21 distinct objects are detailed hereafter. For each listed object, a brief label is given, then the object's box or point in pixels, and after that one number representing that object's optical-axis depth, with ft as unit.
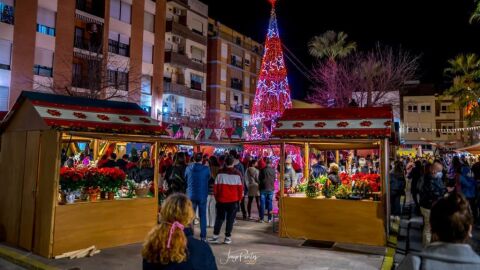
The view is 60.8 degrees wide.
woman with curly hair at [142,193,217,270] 9.70
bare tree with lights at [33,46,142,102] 84.02
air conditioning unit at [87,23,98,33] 98.83
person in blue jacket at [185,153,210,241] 28.76
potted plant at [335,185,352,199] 29.96
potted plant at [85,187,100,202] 27.37
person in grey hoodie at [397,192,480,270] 7.45
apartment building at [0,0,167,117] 83.10
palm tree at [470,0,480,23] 33.22
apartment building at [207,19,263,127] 148.66
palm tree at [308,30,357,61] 114.52
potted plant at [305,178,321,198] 30.71
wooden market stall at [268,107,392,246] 28.35
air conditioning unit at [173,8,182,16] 131.56
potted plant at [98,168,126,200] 28.07
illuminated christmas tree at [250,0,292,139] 63.46
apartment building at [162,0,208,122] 124.77
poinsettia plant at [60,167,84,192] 26.07
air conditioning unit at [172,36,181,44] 130.01
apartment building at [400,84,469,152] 166.71
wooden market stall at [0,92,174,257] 25.26
